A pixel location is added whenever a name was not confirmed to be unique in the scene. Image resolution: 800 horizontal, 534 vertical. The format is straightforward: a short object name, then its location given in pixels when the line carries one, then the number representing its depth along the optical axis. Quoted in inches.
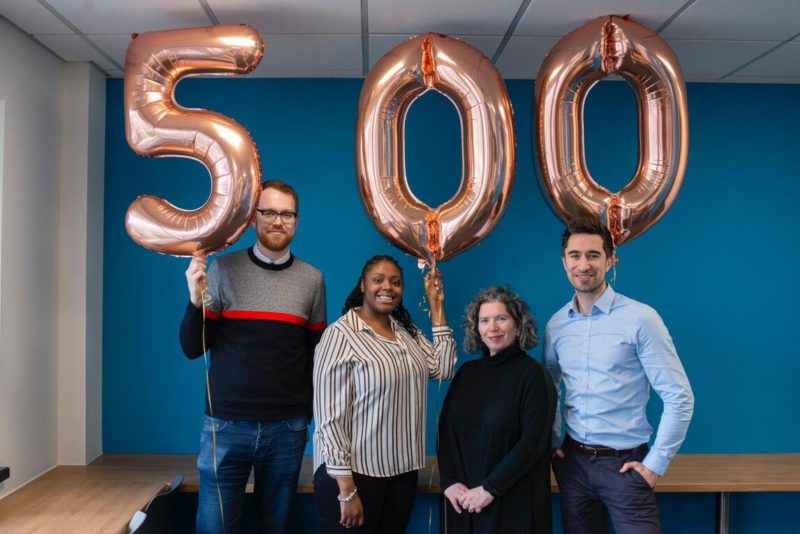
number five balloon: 78.2
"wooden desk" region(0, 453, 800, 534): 83.0
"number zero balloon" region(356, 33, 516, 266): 81.4
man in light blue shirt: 73.3
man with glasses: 82.2
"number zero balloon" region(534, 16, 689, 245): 82.9
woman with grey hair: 72.8
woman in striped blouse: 75.9
